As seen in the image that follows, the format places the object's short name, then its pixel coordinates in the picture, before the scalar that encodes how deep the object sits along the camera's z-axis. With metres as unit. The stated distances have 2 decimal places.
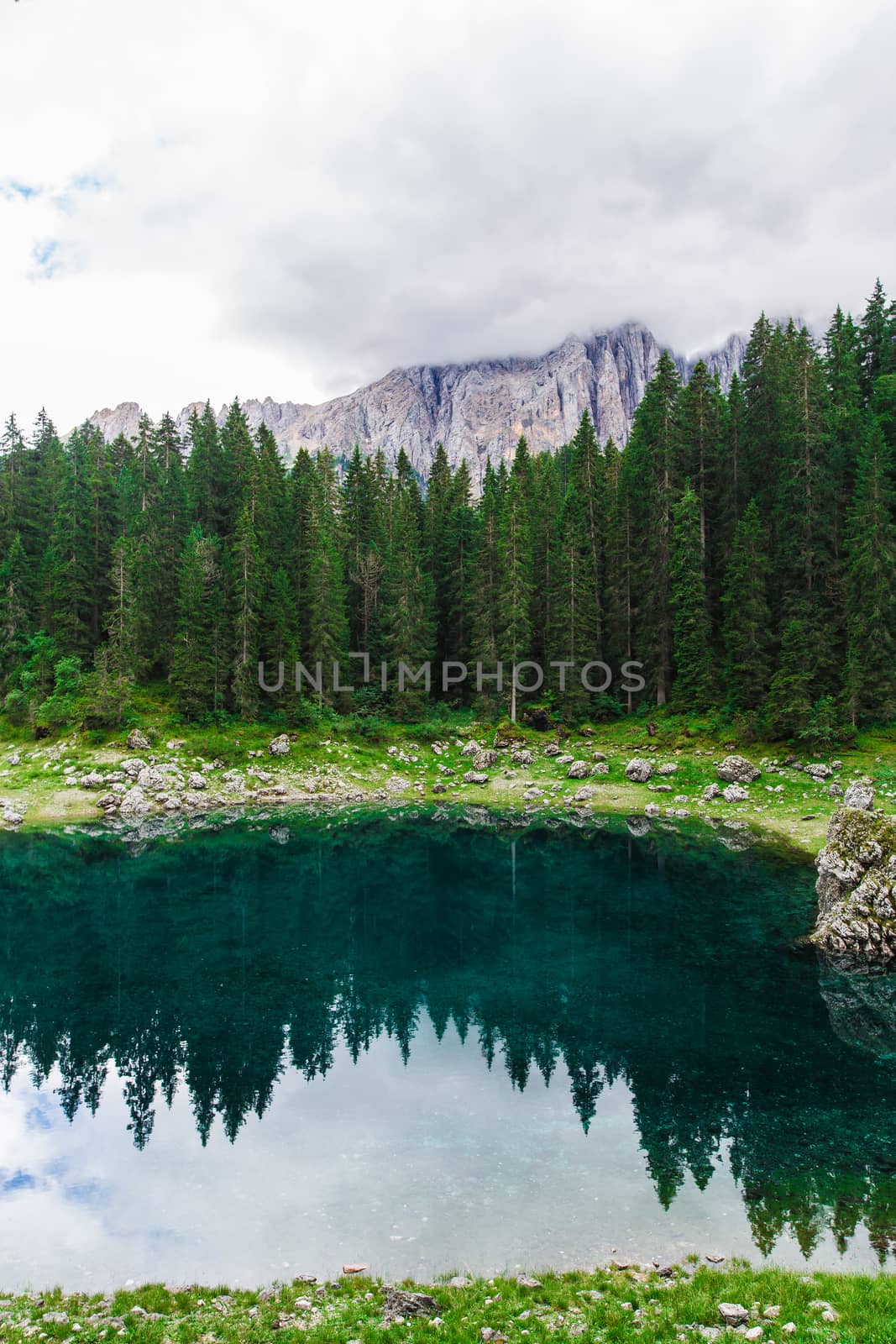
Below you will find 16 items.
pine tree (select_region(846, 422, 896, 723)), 48.31
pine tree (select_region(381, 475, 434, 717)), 66.81
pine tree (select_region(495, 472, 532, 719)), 64.88
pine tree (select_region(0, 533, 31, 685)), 63.56
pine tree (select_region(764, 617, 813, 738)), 48.28
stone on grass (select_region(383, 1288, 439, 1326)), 9.45
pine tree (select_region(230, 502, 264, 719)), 60.25
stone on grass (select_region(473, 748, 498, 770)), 57.84
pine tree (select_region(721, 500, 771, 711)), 53.66
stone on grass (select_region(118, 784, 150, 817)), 48.62
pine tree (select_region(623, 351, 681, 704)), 61.28
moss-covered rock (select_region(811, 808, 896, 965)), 23.56
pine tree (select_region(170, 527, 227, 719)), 59.22
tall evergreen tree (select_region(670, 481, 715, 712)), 56.91
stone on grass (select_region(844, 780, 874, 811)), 31.17
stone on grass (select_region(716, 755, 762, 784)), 46.97
